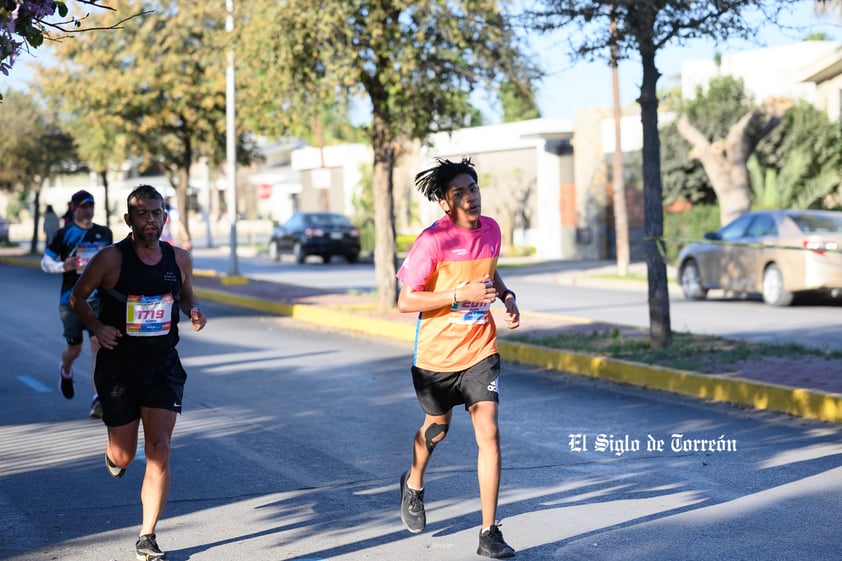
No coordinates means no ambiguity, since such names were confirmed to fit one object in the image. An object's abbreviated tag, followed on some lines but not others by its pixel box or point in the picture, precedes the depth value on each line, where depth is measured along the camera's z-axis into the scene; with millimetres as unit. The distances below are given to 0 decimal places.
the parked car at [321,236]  38000
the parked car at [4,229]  61656
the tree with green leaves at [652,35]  12352
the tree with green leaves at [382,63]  17234
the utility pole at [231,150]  24422
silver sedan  18797
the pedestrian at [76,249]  10000
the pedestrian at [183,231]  18567
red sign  45531
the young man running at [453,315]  6041
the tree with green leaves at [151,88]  30172
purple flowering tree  5840
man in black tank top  6020
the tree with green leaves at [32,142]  44500
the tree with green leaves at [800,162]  29234
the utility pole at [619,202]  28391
